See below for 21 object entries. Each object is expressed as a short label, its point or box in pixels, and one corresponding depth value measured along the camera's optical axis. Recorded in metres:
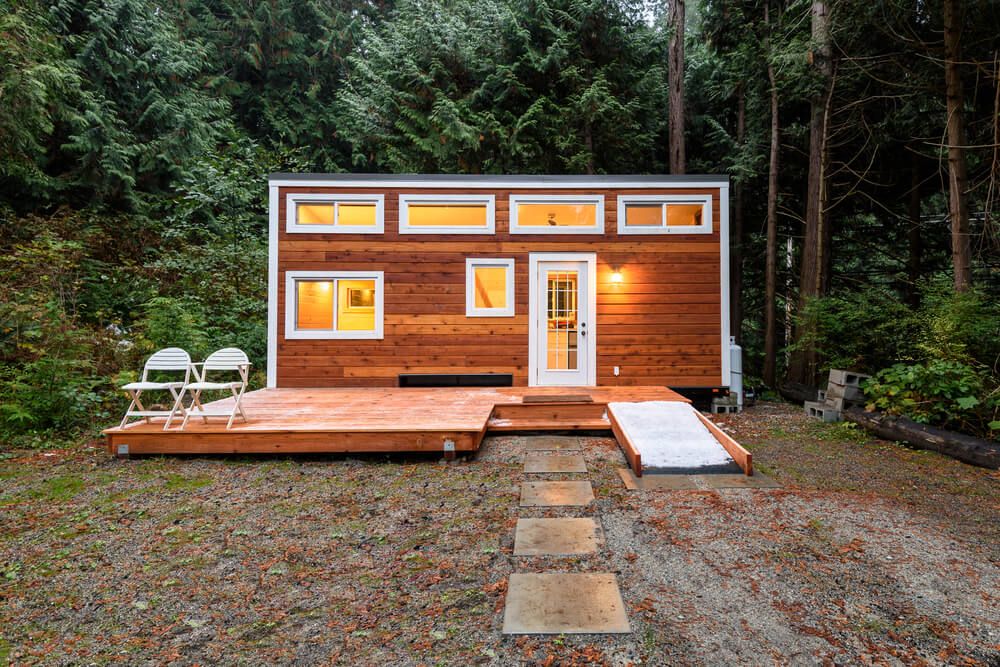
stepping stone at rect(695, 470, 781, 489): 3.54
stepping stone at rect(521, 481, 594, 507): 3.20
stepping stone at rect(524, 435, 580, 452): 4.62
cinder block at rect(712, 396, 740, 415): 6.95
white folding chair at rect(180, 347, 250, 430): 4.29
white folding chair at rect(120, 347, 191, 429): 4.18
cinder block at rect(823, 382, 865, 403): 5.98
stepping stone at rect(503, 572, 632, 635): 1.85
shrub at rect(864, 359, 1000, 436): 4.55
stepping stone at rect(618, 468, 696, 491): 3.49
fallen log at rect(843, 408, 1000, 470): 4.07
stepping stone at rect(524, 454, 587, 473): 3.92
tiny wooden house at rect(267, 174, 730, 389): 7.07
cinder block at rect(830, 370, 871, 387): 6.00
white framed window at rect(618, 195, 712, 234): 7.15
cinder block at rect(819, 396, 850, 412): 6.00
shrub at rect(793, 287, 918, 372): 6.13
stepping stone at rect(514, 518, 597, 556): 2.51
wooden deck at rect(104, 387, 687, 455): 4.23
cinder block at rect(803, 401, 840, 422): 6.03
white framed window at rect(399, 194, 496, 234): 7.12
